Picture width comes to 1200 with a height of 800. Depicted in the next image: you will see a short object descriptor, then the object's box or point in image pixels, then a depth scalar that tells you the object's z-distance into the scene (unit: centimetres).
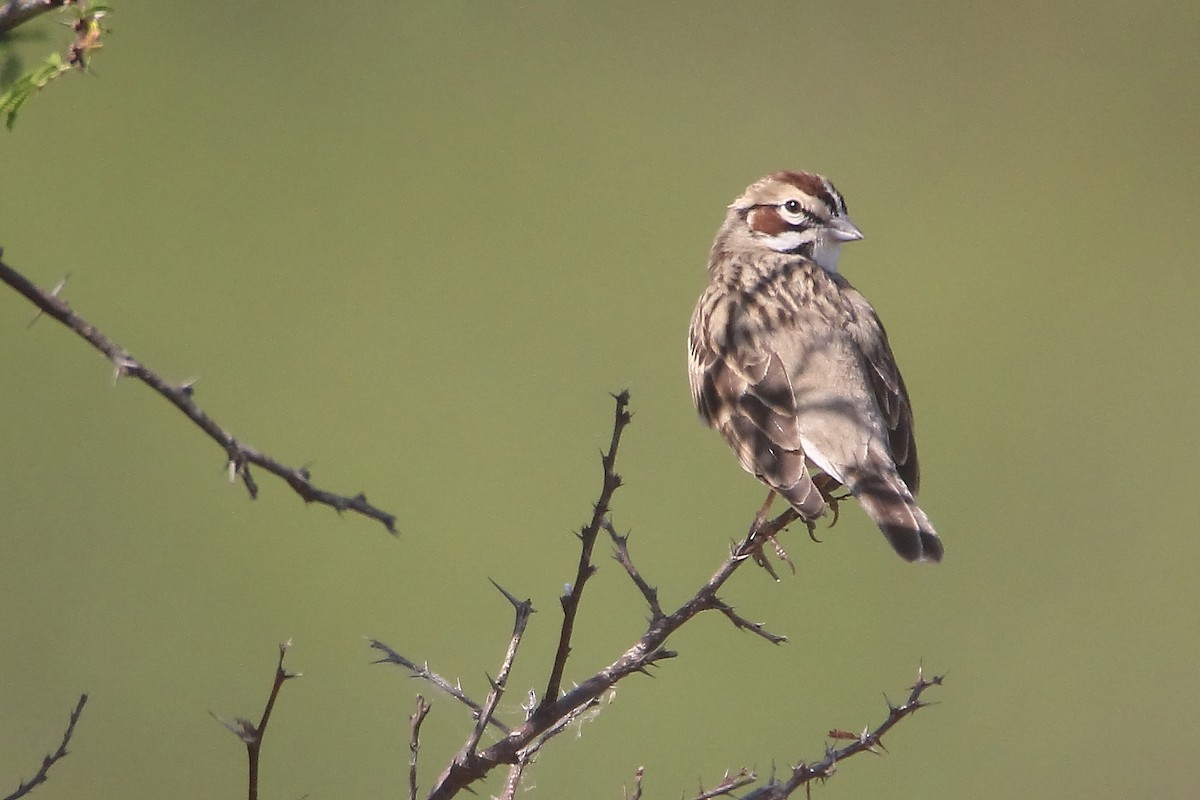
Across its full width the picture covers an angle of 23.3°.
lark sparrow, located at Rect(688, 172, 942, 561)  843
